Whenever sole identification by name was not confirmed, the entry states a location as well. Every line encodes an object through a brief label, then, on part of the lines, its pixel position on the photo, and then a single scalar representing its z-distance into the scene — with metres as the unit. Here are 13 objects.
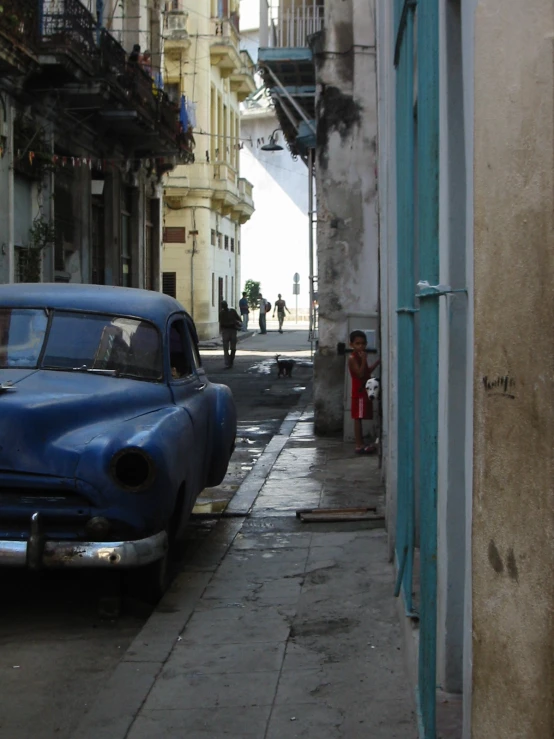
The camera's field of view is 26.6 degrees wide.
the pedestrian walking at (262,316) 47.28
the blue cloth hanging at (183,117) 28.72
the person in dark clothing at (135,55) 23.75
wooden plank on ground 8.44
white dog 11.34
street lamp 29.35
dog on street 23.30
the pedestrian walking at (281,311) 49.28
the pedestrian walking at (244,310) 48.16
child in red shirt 11.54
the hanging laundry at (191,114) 30.48
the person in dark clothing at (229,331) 25.98
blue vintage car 5.83
